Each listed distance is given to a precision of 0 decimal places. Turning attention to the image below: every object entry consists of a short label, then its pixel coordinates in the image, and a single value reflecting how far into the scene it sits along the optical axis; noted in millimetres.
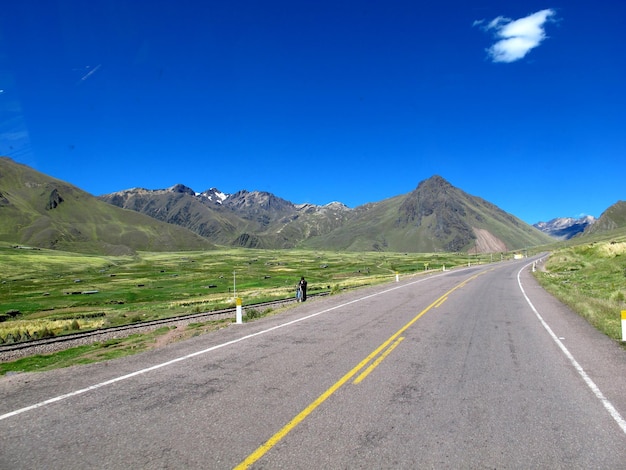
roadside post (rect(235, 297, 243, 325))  17234
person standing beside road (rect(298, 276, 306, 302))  30109
